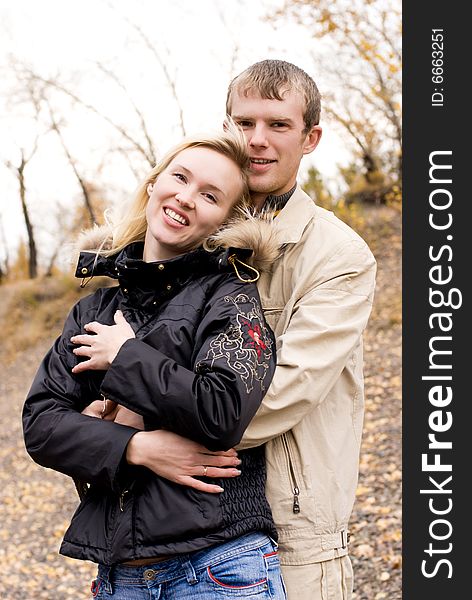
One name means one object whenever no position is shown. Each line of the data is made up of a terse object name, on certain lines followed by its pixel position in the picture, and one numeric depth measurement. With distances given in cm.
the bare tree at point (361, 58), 1296
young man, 241
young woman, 218
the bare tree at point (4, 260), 2280
